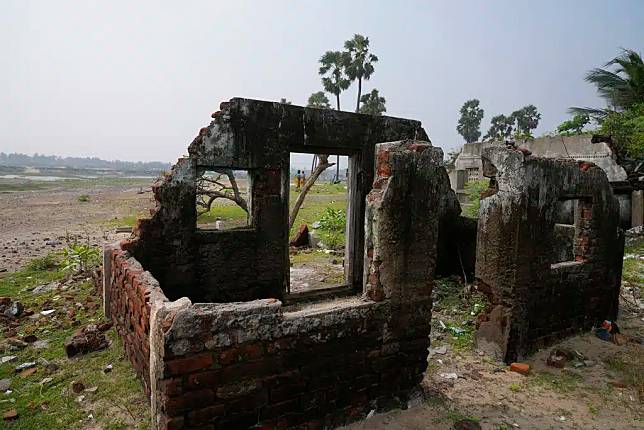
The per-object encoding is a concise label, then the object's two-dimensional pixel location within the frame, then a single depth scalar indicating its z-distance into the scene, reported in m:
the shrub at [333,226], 10.79
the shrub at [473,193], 12.91
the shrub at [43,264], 8.06
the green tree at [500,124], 53.94
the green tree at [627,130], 11.59
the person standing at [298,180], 25.30
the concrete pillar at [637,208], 11.59
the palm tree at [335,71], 36.22
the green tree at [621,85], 14.23
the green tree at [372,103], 40.84
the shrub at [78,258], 7.08
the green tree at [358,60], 34.91
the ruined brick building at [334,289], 2.62
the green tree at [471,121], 56.28
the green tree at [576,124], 16.03
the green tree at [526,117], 53.31
